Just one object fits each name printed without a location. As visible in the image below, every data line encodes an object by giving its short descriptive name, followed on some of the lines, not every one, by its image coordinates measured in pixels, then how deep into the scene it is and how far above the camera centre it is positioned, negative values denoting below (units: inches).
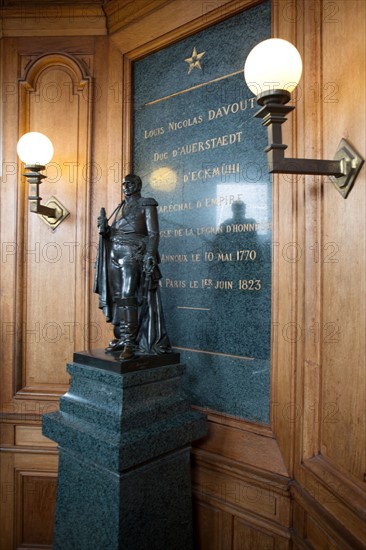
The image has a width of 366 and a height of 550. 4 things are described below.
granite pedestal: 75.2 -32.9
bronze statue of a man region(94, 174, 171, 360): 86.1 +1.5
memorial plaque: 95.0 +19.5
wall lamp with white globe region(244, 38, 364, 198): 63.5 +29.2
